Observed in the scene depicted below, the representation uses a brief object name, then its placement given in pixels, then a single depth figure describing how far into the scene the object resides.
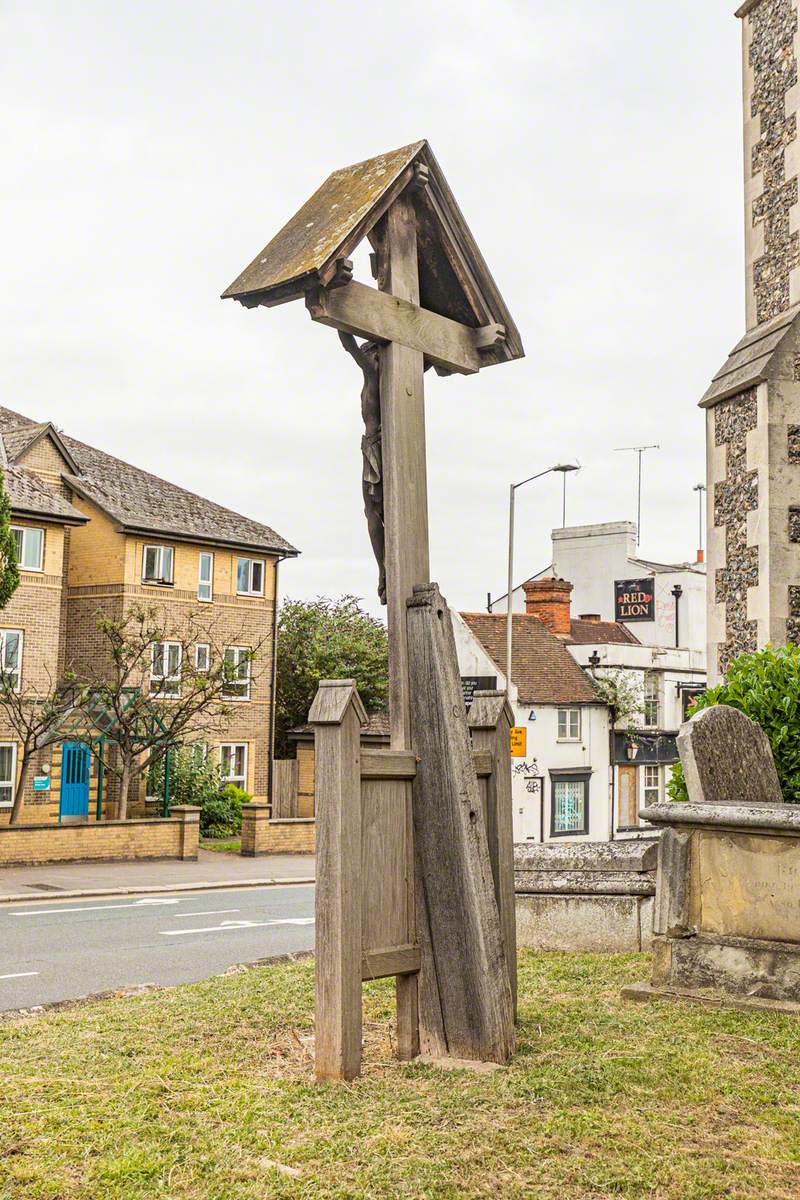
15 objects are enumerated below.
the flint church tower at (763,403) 11.23
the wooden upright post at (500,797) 5.80
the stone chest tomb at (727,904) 6.06
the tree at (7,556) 21.73
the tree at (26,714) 26.17
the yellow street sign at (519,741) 27.89
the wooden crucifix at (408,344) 5.35
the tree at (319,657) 38.84
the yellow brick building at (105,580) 31.00
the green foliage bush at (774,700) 8.23
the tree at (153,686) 27.98
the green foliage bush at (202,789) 32.94
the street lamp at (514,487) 26.55
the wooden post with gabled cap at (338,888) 4.89
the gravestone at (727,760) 6.94
